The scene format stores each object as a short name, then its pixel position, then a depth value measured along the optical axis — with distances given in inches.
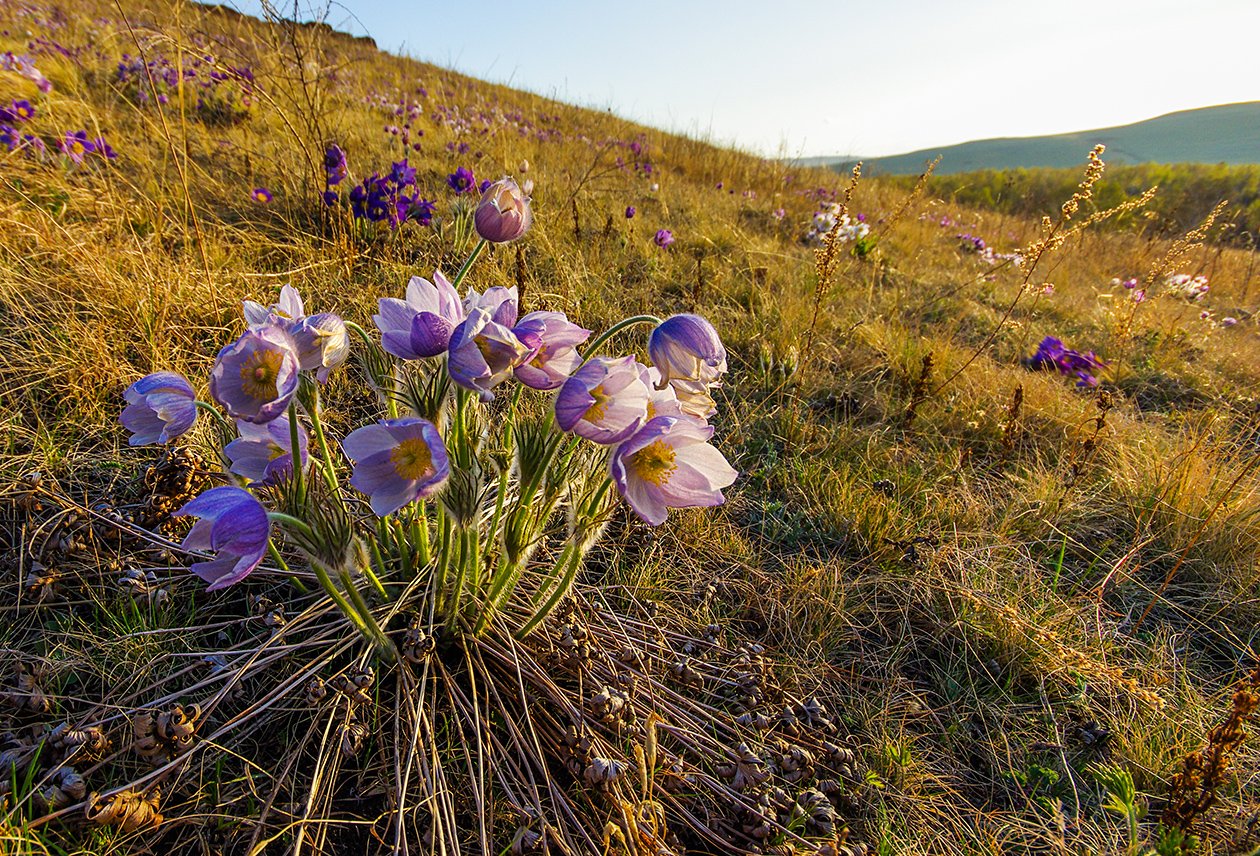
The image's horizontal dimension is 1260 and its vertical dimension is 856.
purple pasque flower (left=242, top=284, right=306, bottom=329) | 11.2
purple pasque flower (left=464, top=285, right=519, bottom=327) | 11.4
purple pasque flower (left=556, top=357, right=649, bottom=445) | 10.8
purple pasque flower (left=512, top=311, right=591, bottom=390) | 11.5
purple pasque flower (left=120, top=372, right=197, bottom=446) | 11.8
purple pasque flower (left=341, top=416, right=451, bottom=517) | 10.7
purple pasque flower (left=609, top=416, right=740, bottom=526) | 11.2
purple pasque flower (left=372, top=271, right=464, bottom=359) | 10.9
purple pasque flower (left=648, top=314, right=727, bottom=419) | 12.4
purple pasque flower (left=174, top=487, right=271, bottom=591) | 10.3
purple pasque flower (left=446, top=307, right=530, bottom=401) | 10.3
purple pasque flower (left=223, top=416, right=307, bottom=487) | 12.9
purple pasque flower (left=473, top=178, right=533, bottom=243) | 15.2
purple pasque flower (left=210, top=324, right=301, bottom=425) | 10.1
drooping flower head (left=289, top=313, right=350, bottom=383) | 10.8
